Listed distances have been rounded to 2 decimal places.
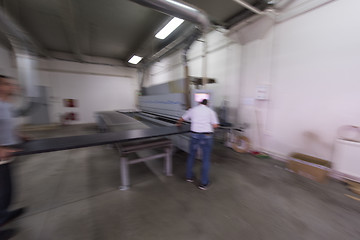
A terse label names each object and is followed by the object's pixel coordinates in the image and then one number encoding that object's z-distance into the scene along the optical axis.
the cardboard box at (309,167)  2.30
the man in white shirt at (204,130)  2.08
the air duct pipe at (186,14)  2.17
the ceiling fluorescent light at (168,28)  3.47
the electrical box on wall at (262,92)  3.32
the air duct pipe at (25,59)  3.75
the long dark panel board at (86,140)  1.53
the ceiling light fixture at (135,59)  6.86
